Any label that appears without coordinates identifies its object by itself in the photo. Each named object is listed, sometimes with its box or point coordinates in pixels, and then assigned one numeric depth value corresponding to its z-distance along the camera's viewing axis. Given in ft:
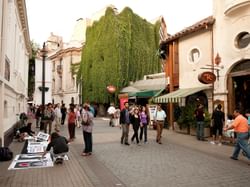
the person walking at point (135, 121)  42.14
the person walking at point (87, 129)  32.94
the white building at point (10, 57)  34.45
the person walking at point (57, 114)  57.06
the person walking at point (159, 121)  43.45
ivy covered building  109.50
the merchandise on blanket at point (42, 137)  38.27
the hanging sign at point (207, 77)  46.60
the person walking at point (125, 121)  40.64
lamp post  44.52
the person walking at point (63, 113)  79.31
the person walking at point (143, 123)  43.41
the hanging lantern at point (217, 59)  48.78
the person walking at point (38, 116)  67.49
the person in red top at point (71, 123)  45.03
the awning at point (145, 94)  84.79
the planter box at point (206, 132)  48.34
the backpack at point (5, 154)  29.26
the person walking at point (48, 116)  51.29
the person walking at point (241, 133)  29.03
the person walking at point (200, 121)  45.62
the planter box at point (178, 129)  55.34
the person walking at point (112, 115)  74.37
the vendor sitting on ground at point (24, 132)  44.52
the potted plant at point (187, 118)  51.63
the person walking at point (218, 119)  41.73
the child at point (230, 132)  42.34
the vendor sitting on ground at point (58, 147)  28.07
